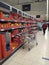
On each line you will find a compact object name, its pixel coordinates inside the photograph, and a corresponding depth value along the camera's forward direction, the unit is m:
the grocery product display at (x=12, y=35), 1.60
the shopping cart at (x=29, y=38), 2.43
